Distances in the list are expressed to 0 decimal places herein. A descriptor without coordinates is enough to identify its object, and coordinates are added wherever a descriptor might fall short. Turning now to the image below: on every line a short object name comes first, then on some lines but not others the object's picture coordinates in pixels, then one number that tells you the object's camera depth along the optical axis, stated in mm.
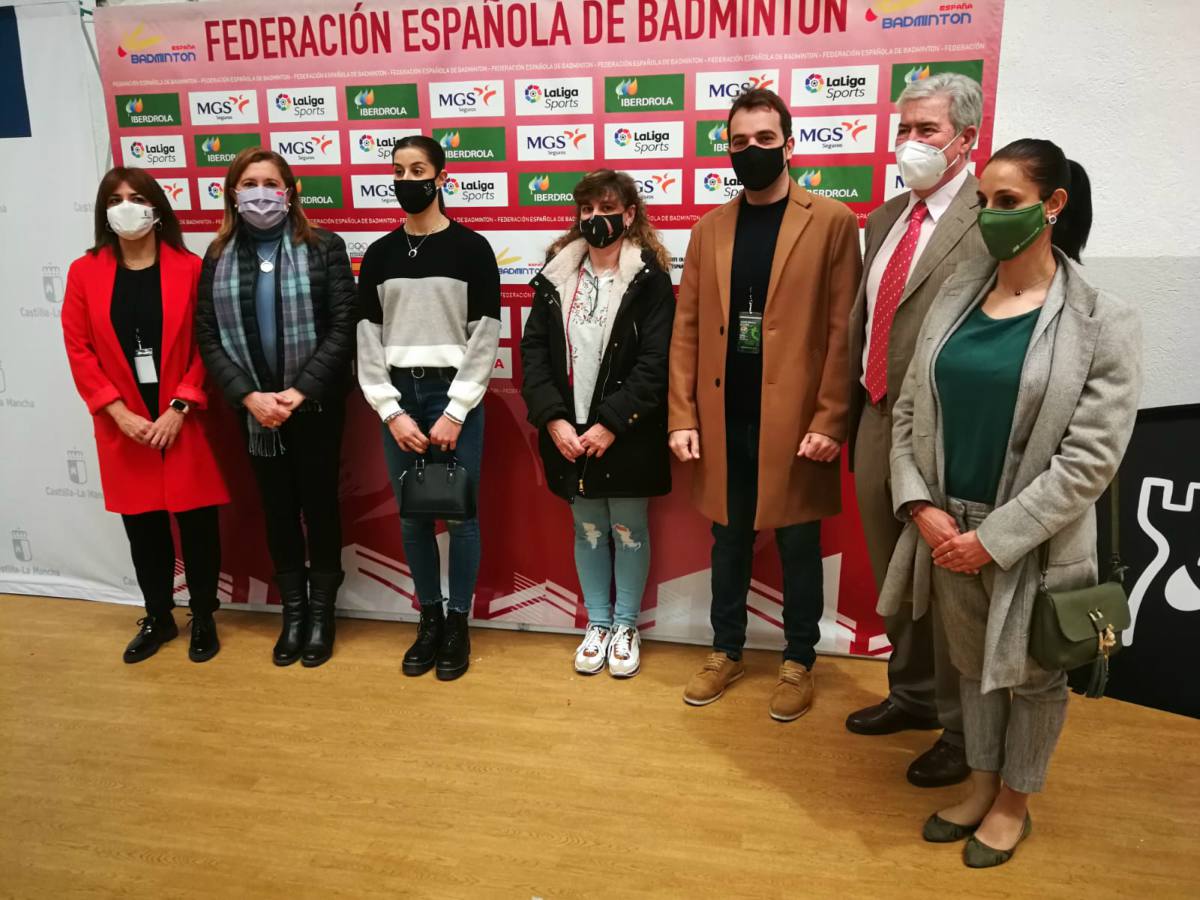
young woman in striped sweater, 2879
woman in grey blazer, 1821
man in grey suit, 2229
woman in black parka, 2820
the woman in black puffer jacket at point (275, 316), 2980
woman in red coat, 3066
